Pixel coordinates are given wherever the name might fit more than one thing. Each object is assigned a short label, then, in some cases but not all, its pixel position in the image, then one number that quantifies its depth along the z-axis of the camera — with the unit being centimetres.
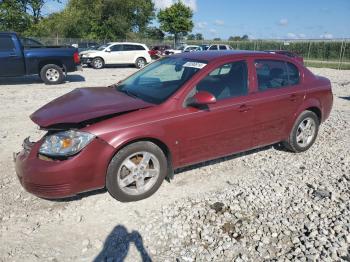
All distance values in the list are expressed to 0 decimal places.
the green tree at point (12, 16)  1902
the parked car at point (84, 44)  2798
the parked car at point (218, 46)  2466
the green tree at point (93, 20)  4131
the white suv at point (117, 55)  2086
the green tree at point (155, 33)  5391
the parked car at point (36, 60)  1178
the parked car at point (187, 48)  2682
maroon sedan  355
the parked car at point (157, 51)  2757
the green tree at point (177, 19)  4853
